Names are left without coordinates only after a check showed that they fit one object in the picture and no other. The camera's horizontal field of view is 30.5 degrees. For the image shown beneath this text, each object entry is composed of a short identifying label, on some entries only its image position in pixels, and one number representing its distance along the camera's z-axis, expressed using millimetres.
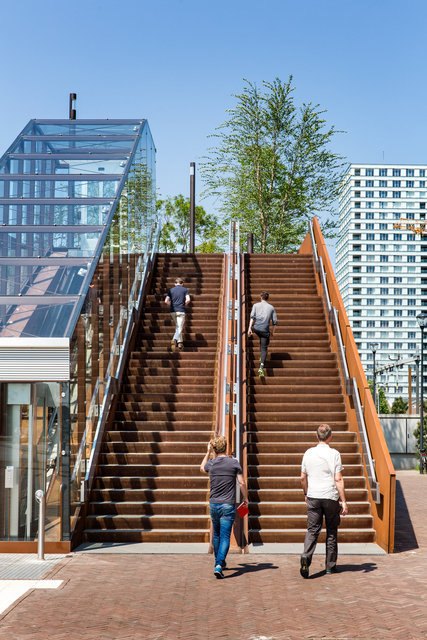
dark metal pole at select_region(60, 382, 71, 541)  9703
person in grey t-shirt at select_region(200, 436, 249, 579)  8602
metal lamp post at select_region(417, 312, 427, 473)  25766
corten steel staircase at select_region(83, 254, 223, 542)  10797
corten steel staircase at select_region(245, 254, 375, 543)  10859
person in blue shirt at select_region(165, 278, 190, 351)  15727
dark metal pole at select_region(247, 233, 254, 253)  32284
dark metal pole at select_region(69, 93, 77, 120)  22216
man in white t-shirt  8648
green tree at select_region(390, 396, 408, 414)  71125
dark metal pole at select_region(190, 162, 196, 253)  32938
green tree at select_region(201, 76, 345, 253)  33000
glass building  9859
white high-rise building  166250
